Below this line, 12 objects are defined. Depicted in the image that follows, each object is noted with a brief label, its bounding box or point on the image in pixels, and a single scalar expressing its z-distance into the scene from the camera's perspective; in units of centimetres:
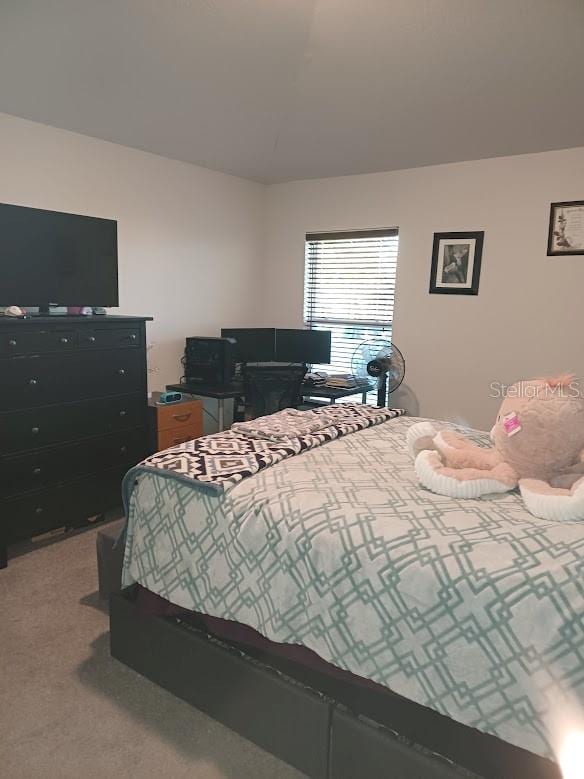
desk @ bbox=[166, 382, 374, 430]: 389
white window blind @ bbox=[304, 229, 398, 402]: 445
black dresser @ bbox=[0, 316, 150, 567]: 273
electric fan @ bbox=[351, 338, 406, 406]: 413
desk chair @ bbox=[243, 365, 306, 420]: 389
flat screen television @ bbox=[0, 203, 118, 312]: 283
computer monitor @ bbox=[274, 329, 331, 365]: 455
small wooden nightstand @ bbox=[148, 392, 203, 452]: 360
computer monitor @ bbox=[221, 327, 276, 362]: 443
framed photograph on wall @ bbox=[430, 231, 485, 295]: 393
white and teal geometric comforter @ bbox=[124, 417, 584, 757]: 125
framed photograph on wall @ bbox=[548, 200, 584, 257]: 352
